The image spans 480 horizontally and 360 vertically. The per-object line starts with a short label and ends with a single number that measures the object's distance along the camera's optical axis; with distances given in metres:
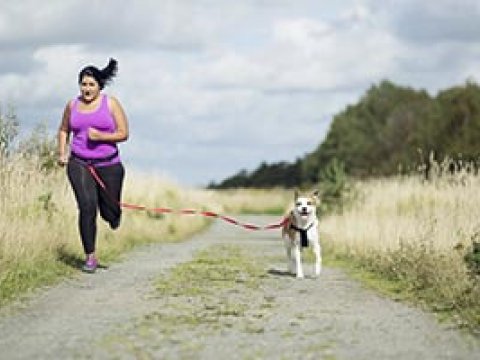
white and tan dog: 13.05
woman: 12.19
